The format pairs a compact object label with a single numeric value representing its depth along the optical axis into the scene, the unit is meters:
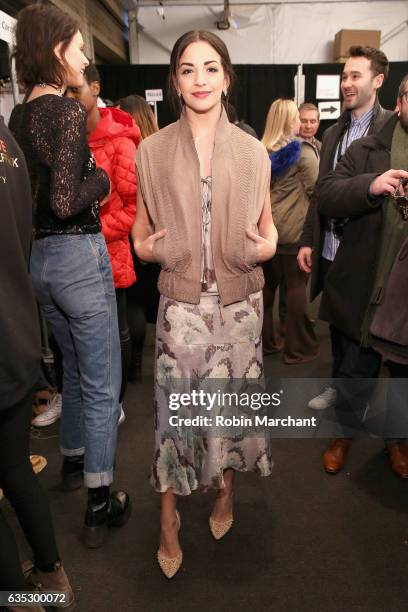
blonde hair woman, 3.01
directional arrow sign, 7.36
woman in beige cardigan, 1.36
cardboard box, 6.81
